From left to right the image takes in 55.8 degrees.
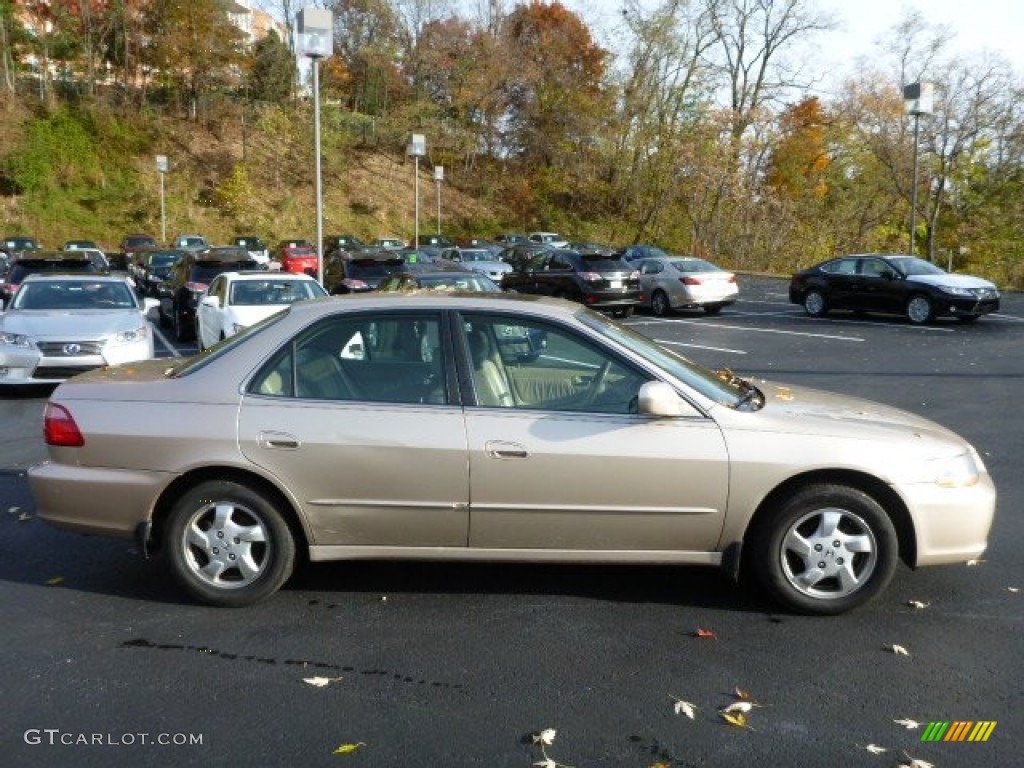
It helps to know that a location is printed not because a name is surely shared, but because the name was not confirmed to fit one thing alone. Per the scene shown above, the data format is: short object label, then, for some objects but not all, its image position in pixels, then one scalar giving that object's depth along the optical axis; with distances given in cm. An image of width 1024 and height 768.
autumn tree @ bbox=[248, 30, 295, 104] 5772
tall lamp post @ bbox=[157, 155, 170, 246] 4126
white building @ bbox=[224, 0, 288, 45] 6078
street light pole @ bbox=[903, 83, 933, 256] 2469
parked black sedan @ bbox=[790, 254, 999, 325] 1933
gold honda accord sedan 461
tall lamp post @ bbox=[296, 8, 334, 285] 1592
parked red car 3434
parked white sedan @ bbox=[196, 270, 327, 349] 1366
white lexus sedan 1113
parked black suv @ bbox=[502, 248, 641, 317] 2244
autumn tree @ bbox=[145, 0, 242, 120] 5411
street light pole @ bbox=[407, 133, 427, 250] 3022
